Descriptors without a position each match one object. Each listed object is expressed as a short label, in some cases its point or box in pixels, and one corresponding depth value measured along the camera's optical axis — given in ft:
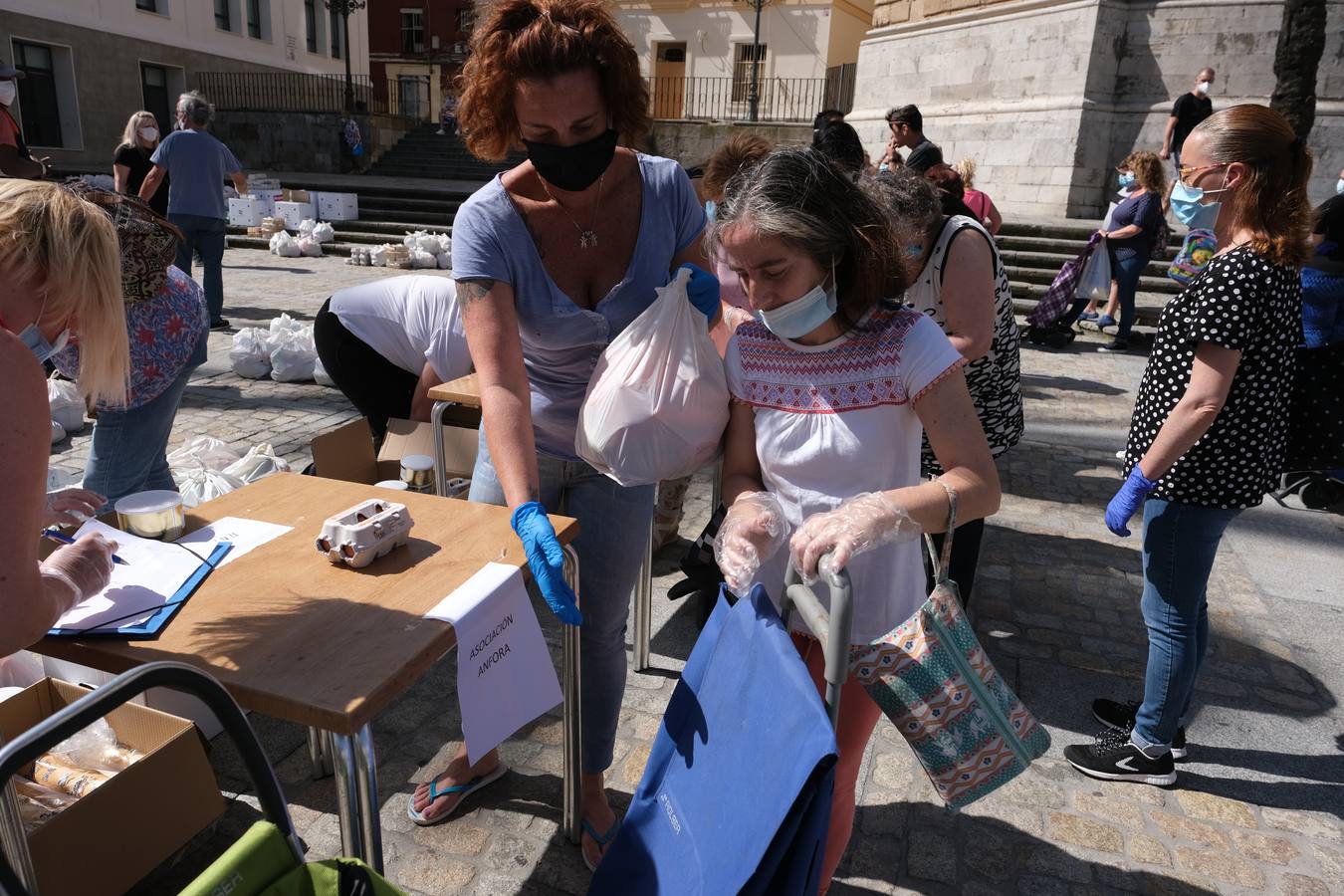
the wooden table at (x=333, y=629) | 4.43
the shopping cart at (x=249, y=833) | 3.13
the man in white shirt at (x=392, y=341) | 11.80
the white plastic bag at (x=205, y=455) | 13.07
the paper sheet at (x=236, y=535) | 6.04
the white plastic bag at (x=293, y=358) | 21.27
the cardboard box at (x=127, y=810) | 5.70
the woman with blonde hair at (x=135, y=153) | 26.16
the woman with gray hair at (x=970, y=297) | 9.12
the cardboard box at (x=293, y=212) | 48.70
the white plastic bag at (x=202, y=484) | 11.43
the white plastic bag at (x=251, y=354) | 21.70
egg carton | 5.78
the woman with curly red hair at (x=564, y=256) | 6.10
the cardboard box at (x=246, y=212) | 49.03
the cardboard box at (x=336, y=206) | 50.90
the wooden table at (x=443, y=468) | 10.24
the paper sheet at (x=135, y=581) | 5.05
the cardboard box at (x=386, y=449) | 11.01
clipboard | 4.88
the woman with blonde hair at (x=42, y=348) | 4.06
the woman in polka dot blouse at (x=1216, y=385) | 7.18
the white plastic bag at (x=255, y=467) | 12.22
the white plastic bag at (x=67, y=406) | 16.89
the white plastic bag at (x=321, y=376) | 20.62
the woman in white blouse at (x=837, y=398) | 5.21
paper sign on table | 5.19
